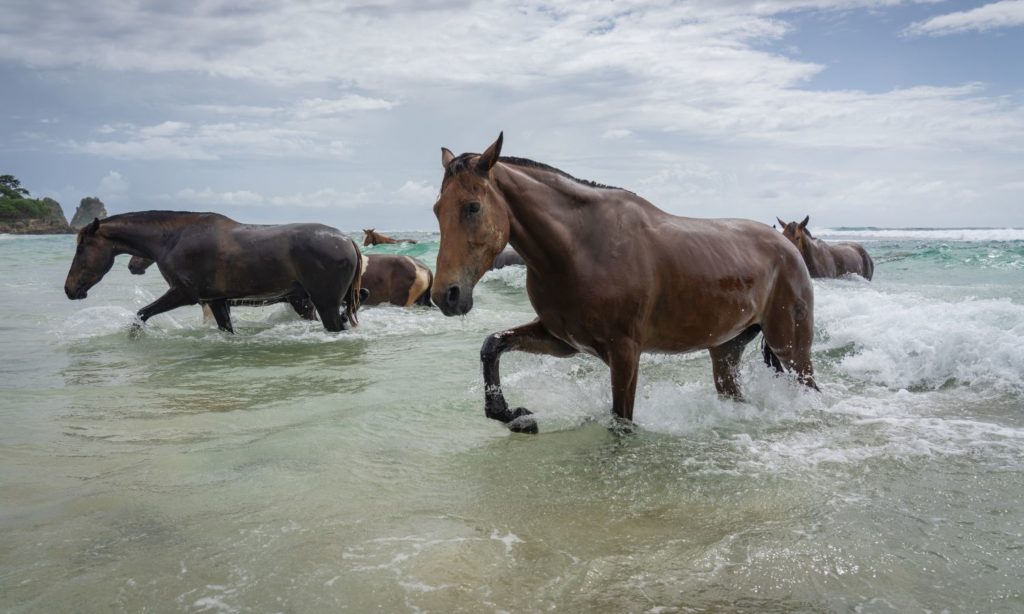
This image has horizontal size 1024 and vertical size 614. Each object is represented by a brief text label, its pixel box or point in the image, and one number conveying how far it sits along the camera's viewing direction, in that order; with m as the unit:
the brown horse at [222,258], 9.41
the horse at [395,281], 12.98
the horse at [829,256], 15.96
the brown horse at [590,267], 3.81
